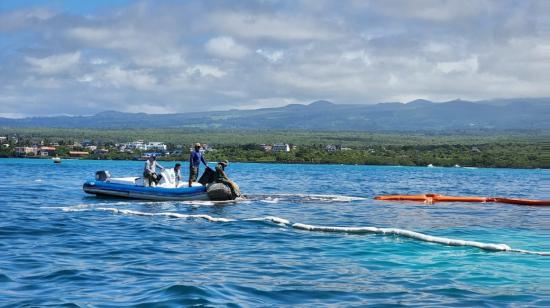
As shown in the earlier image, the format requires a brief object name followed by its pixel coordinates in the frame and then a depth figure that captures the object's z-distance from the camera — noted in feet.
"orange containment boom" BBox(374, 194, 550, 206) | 108.88
